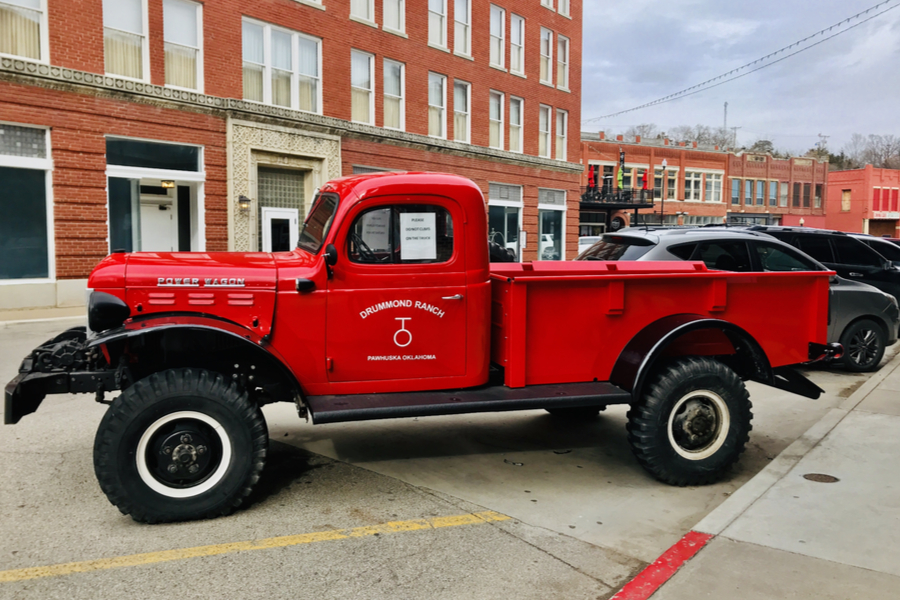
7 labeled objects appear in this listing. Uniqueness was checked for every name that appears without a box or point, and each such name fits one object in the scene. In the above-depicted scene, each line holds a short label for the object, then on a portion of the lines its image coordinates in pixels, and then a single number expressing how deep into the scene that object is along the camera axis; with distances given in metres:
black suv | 12.12
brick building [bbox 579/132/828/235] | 49.94
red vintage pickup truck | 4.51
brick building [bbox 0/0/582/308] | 15.95
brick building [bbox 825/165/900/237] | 68.62
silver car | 8.68
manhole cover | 5.33
